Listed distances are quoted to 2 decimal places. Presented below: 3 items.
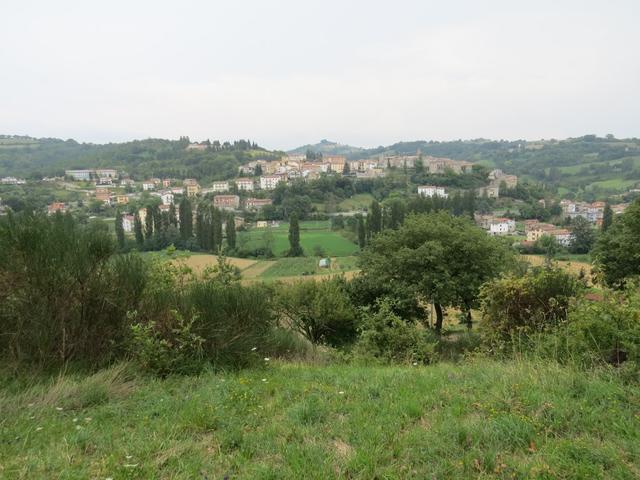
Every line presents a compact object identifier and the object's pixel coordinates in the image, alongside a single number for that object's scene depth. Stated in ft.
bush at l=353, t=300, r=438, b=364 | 26.89
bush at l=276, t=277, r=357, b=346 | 57.57
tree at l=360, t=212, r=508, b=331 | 59.16
